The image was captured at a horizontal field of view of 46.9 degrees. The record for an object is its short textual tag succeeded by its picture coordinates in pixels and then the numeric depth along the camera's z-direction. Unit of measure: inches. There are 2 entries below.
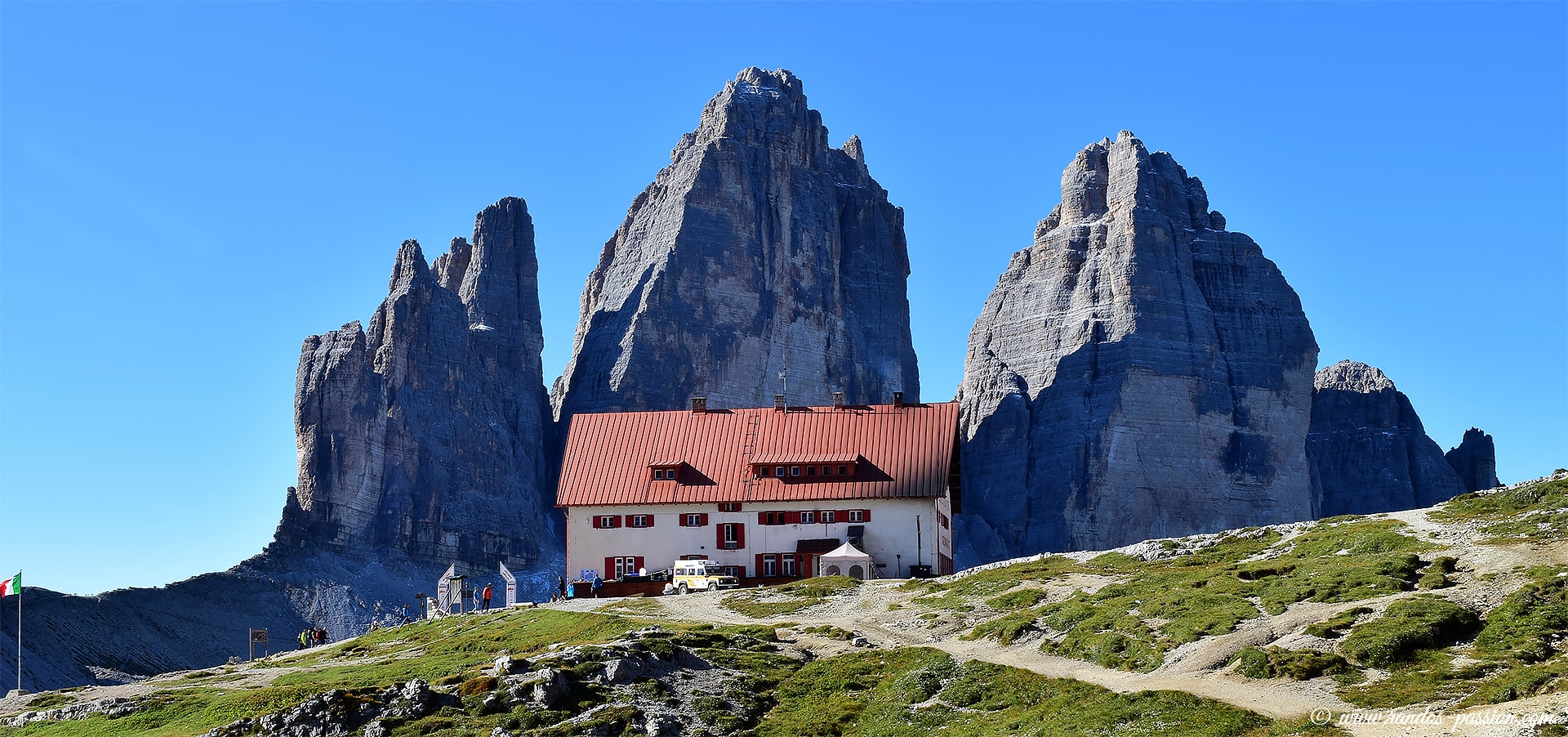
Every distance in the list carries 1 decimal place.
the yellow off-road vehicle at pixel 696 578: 3575.3
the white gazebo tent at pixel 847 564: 3806.6
